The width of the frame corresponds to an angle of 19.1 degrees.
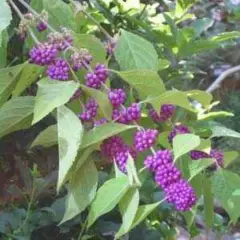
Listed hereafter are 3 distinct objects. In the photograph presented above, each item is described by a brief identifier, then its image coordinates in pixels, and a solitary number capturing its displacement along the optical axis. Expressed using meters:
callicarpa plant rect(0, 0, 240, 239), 0.91
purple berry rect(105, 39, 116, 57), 1.11
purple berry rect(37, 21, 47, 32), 1.07
